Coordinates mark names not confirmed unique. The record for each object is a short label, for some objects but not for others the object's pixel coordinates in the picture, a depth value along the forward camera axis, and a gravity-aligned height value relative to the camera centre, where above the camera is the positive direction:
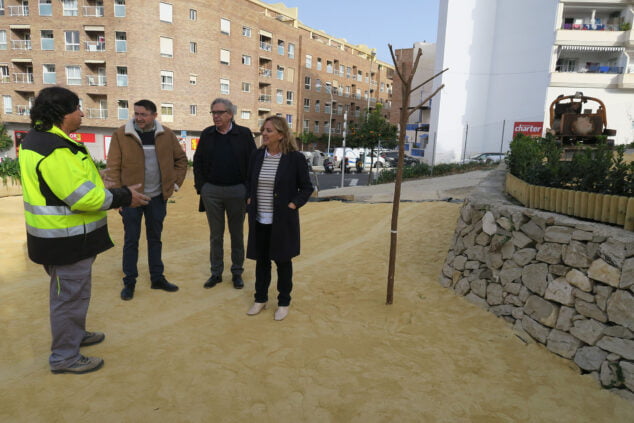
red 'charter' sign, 26.89 +1.68
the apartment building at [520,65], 27.12 +6.21
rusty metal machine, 8.94 +0.59
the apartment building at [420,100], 41.22 +5.27
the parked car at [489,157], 23.54 -0.39
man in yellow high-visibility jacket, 2.69 -0.52
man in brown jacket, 4.35 -0.39
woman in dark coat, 3.88 -0.53
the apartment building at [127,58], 30.98 +6.15
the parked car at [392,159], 31.33 -1.01
